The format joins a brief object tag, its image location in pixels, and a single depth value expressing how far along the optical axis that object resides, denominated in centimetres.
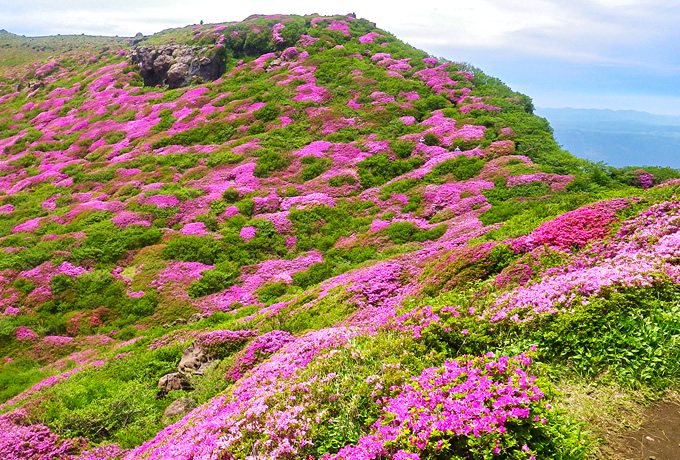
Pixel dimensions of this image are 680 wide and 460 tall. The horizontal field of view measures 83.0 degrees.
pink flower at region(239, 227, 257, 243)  2536
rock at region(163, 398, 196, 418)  1205
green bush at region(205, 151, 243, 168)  3450
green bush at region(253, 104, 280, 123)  4075
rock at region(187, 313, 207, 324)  1974
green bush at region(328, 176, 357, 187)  2995
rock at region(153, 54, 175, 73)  5609
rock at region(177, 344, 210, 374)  1422
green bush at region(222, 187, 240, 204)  2967
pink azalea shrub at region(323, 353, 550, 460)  511
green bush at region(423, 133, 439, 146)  3372
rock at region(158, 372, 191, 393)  1357
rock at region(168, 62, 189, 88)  5406
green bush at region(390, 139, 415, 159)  3289
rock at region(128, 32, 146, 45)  9536
